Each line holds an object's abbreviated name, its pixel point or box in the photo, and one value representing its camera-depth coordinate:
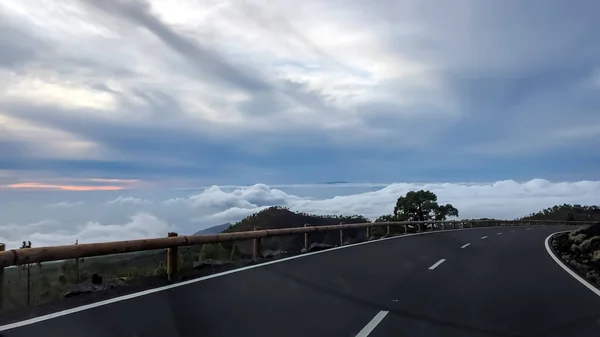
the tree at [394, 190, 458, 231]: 65.56
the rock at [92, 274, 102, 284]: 9.97
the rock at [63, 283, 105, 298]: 8.83
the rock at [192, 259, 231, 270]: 12.83
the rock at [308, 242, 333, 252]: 18.91
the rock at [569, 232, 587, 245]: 25.92
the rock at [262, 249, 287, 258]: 16.15
